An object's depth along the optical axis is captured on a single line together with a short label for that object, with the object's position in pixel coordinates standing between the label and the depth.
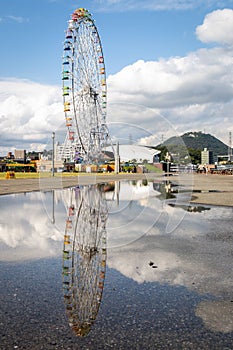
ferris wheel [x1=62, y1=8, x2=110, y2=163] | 38.56
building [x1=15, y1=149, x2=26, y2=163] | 124.50
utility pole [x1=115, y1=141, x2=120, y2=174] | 62.81
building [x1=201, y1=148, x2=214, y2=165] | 155.15
